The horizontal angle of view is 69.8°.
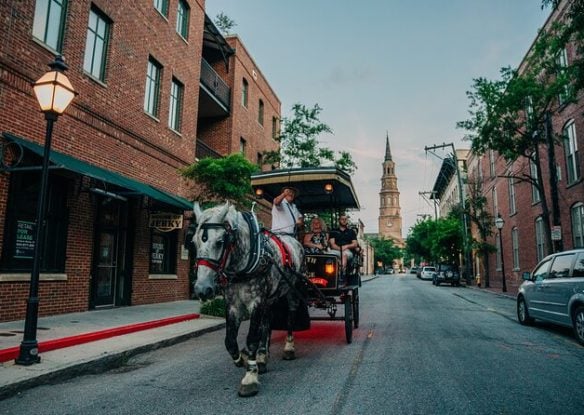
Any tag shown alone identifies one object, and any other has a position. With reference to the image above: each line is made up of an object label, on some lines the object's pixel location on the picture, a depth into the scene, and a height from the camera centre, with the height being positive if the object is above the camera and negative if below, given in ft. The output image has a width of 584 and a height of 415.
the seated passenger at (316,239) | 25.84 +1.96
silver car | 25.31 -1.34
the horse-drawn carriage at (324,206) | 23.98 +5.10
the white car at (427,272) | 169.75 -0.43
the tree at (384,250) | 381.40 +18.41
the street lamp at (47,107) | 18.45 +7.46
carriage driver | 22.12 +2.85
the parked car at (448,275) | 109.60 -0.97
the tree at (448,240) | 121.80 +9.17
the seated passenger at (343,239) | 27.78 +2.04
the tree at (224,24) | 83.30 +48.34
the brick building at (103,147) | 28.68 +10.26
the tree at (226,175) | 39.47 +8.87
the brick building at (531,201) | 62.69 +13.53
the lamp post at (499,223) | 81.27 +9.45
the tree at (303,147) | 77.05 +22.83
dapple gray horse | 13.33 -0.15
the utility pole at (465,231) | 107.04 +10.73
